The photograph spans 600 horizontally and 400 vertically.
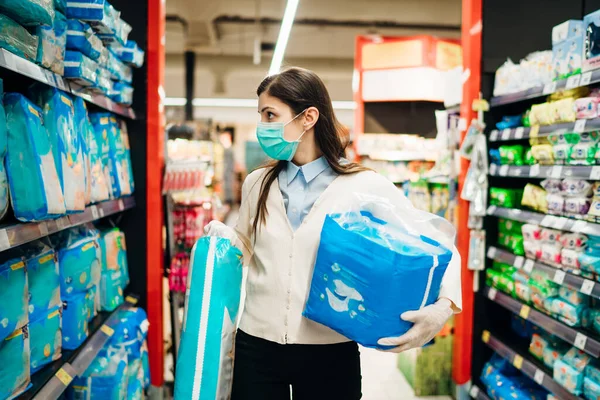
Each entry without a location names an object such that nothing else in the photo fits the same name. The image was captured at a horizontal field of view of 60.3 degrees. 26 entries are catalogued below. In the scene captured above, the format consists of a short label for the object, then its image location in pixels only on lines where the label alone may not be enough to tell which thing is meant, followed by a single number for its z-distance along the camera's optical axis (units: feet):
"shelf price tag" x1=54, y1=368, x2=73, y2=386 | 6.43
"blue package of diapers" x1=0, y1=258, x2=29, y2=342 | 5.40
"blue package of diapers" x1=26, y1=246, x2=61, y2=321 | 6.35
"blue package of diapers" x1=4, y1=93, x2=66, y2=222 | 5.44
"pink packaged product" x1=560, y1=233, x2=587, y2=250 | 8.92
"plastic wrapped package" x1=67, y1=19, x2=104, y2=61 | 7.21
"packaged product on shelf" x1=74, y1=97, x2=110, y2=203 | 7.61
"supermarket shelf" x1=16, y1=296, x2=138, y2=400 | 5.96
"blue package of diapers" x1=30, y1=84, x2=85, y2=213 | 6.47
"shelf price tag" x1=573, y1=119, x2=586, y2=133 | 8.46
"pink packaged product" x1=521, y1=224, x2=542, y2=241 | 10.04
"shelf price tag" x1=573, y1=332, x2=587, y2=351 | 8.29
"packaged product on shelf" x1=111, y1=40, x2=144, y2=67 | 9.68
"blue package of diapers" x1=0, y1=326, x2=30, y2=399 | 5.37
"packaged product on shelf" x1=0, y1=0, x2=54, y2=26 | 5.10
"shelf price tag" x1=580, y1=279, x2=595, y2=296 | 8.14
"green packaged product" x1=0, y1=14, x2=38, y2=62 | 5.14
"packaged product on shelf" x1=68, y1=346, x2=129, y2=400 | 8.13
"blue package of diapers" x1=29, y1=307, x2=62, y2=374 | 6.29
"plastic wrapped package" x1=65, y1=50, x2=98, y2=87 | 7.06
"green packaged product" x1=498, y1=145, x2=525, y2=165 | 10.62
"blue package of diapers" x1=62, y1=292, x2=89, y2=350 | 7.38
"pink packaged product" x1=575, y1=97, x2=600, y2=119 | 8.30
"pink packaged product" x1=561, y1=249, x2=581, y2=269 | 8.79
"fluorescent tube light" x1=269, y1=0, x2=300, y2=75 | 16.66
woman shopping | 5.58
